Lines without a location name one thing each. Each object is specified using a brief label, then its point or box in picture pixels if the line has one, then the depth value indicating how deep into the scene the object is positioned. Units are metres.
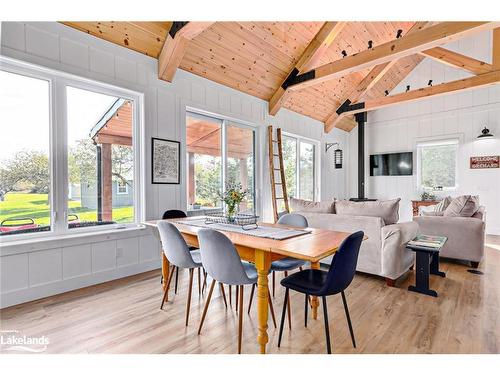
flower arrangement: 2.56
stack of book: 2.83
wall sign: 6.04
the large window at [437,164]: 6.69
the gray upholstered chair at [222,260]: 1.81
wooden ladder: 5.46
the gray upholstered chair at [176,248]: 2.21
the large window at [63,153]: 2.70
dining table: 1.64
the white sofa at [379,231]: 3.01
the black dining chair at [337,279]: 1.71
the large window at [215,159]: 4.36
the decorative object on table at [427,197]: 6.71
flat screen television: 7.27
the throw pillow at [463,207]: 3.85
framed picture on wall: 3.70
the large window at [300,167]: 6.32
